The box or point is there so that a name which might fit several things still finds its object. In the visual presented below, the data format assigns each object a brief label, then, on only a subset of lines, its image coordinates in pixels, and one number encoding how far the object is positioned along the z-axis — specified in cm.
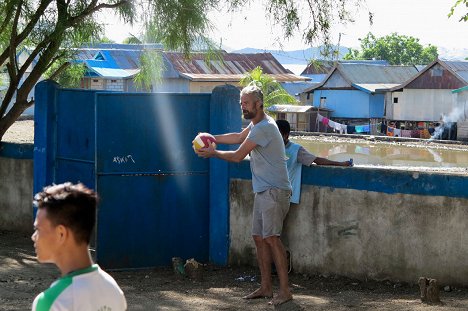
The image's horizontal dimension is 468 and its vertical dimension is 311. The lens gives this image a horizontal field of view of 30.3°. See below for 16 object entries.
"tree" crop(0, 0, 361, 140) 985
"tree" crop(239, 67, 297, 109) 4691
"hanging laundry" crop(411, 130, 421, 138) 5524
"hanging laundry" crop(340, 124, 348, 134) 5941
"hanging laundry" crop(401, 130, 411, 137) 5591
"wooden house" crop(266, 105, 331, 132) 5884
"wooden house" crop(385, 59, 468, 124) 5366
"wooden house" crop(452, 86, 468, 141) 5194
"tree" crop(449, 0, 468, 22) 802
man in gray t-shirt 665
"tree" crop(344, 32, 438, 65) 9725
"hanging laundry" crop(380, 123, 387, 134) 5831
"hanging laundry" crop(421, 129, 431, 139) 5447
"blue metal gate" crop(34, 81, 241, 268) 817
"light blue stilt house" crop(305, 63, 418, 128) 5911
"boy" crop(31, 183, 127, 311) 268
